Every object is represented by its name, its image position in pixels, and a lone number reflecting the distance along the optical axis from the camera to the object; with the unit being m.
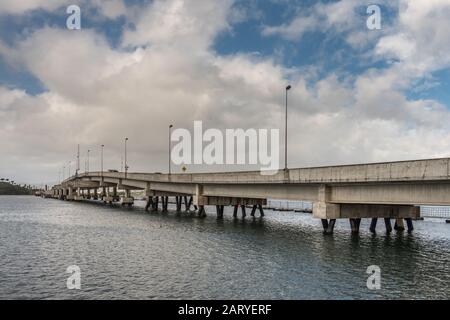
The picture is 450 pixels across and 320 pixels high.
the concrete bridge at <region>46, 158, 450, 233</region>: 33.78
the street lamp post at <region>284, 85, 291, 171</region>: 47.72
